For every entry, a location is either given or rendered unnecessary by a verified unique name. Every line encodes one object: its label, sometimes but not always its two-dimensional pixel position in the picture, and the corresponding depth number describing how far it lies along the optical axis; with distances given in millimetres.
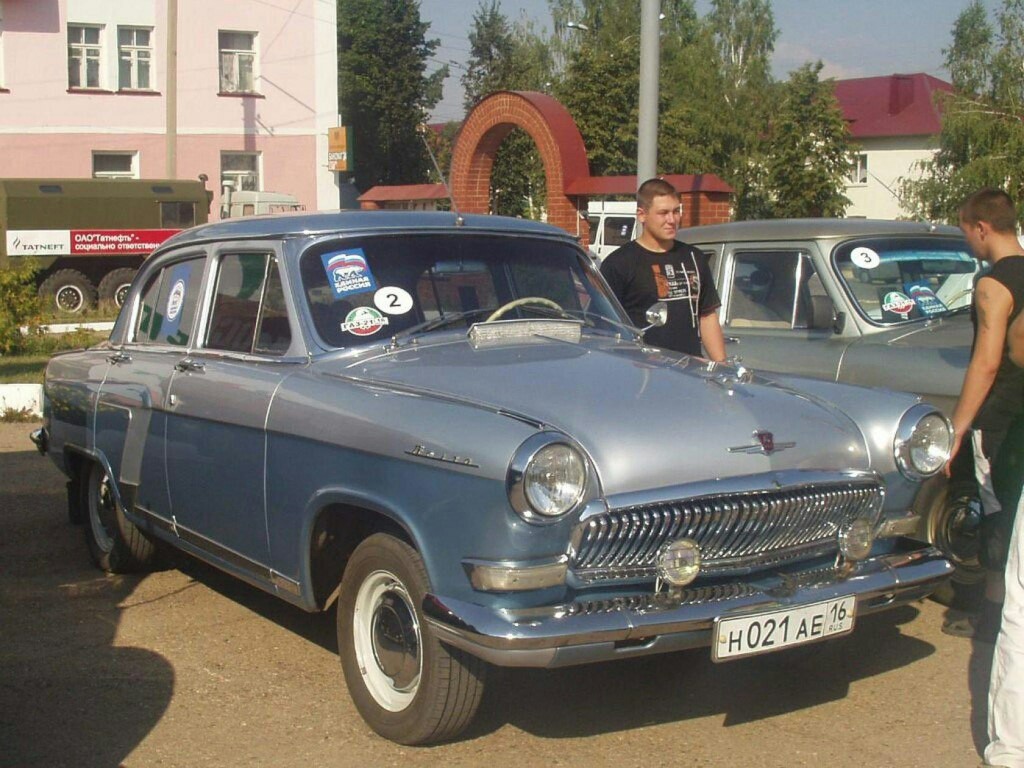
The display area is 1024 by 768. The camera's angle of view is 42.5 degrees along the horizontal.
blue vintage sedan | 3795
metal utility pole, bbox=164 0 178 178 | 29703
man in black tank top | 5188
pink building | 33750
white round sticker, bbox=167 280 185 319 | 5996
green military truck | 25516
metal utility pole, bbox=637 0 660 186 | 10180
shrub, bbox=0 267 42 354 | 15438
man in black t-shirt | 6457
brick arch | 21641
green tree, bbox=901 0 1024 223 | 33531
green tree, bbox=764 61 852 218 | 38281
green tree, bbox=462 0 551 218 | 36062
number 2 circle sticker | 4980
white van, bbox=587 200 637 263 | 25656
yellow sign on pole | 35188
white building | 56938
